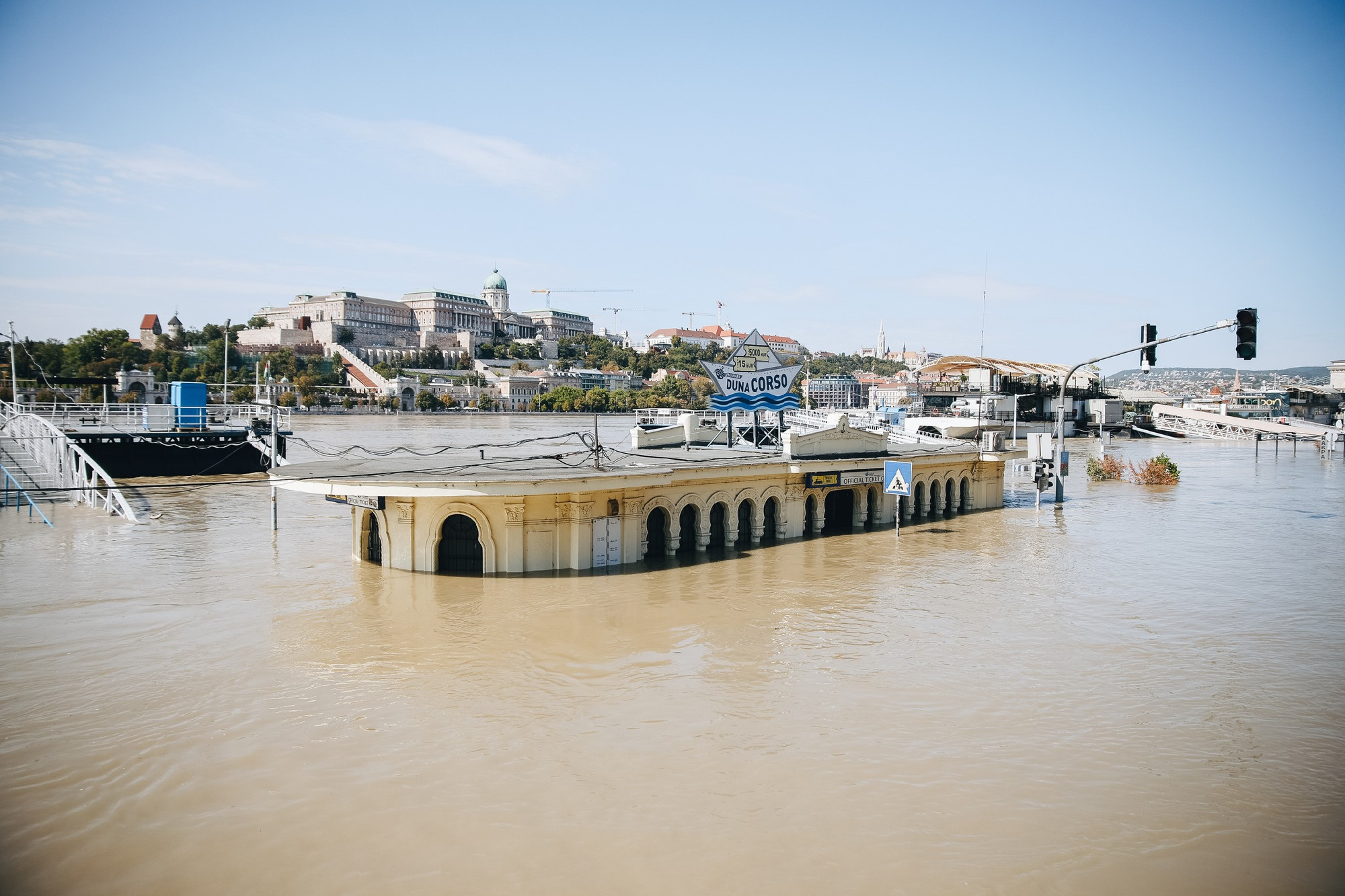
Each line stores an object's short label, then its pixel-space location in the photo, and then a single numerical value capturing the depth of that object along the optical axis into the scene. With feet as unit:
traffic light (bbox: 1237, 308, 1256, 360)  65.10
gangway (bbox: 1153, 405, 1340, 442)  338.34
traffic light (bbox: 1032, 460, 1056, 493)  127.75
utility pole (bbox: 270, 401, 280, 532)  96.63
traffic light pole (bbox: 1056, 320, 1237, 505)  75.78
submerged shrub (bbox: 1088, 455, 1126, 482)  201.26
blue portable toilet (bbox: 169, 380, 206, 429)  173.27
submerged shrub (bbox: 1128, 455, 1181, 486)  192.34
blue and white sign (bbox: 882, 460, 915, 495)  100.37
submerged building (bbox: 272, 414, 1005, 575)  77.10
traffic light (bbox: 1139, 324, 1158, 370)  84.43
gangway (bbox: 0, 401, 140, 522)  126.41
